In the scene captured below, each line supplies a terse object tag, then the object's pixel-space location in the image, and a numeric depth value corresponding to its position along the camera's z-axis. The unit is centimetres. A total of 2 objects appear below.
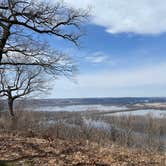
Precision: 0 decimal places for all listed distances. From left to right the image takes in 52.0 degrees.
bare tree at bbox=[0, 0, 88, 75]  660
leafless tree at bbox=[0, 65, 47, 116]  1696
